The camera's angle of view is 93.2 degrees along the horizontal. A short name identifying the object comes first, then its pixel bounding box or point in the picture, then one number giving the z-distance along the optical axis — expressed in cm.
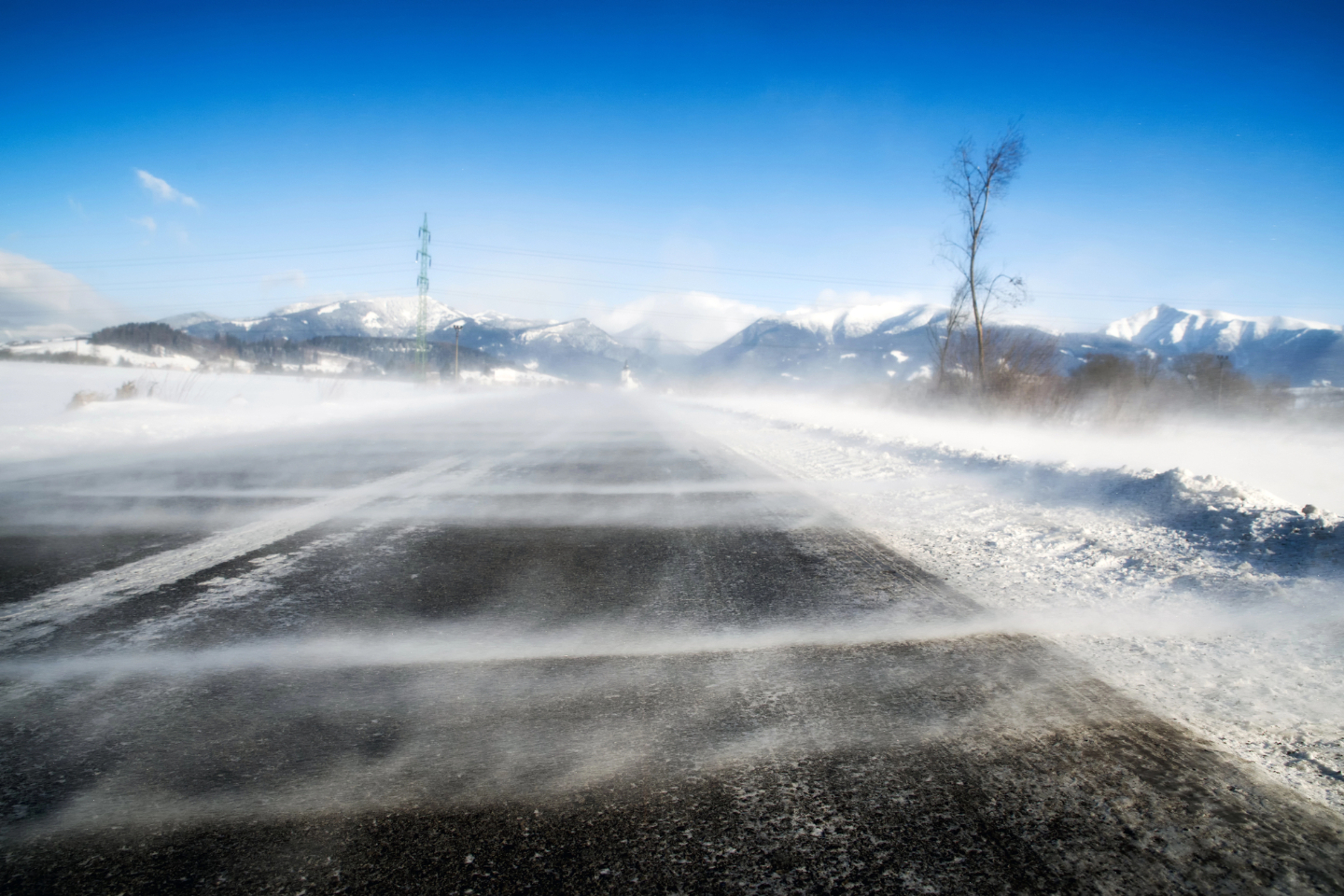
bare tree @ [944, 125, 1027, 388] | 2272
